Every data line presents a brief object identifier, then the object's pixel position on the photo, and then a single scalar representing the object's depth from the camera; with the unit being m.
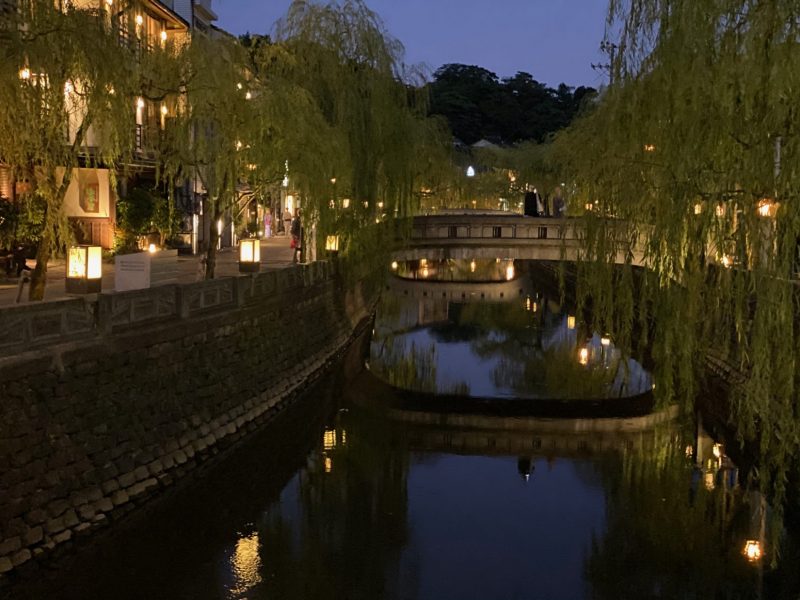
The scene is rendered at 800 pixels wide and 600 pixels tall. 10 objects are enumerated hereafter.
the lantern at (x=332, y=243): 26.62
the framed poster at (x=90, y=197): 25.09
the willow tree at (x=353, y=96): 25.41
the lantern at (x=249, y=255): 24.33
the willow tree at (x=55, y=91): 13.13
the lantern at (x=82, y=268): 14.99
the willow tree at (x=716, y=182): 8.93
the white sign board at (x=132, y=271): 16.86
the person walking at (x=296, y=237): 30.16
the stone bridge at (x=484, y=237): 35.34
